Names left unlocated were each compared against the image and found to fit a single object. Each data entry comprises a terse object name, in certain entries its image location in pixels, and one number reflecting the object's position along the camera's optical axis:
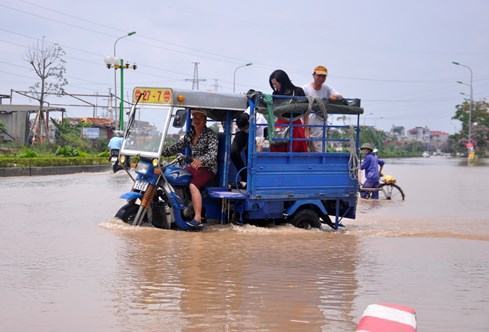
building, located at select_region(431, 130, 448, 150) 159.56
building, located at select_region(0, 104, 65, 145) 44.88
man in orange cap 10.88
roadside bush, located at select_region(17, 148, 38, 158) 30.17
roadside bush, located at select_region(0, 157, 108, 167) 26.40
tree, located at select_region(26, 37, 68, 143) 42.28
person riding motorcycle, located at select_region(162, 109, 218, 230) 10.10
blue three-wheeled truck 9.99
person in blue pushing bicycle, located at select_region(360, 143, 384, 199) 17.55
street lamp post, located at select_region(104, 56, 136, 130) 36.62
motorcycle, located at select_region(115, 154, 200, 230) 9.86
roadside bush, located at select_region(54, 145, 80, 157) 34.91
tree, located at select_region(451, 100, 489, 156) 80.50
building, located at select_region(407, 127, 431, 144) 167.85
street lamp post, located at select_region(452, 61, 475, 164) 64.69
